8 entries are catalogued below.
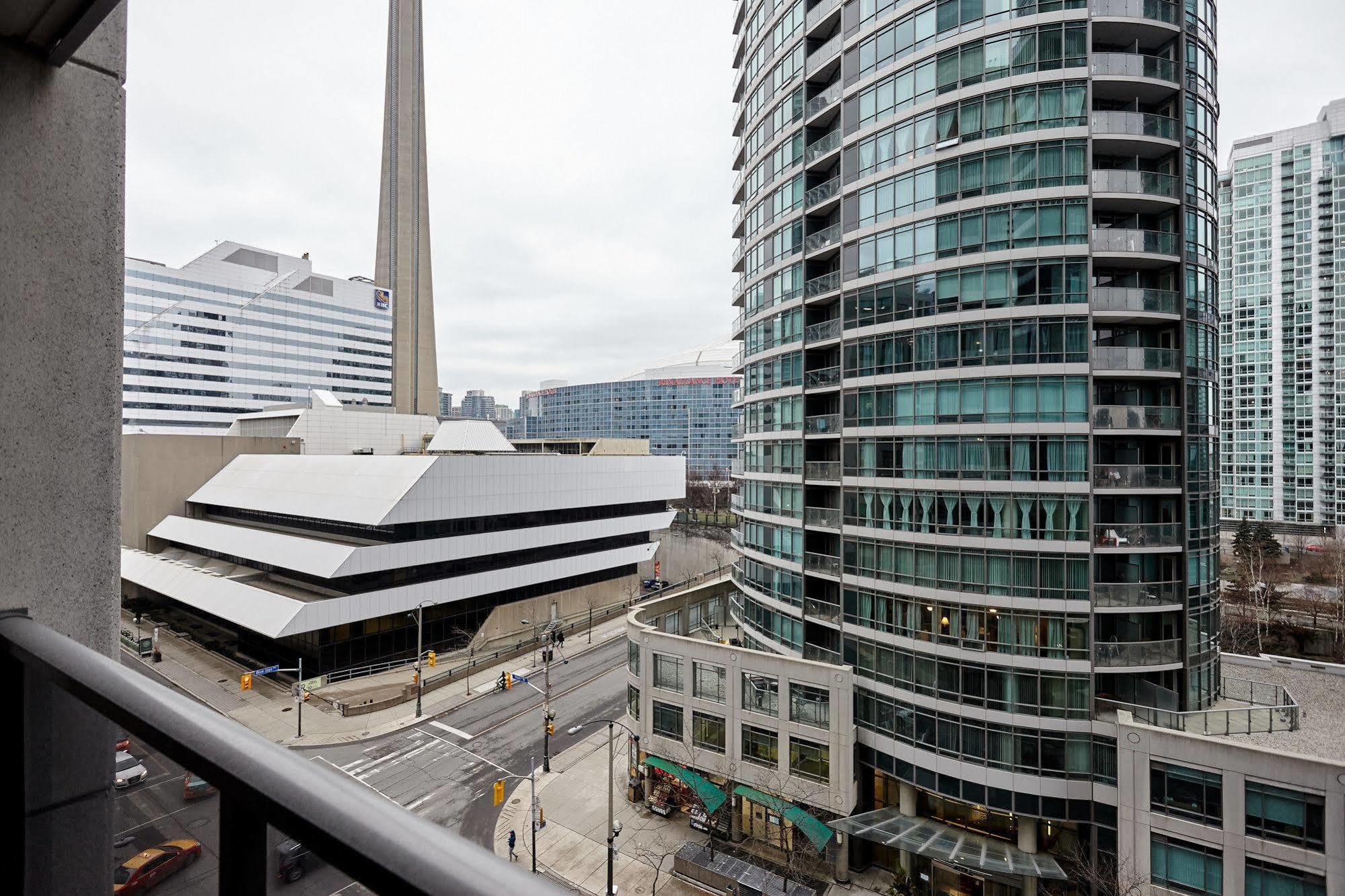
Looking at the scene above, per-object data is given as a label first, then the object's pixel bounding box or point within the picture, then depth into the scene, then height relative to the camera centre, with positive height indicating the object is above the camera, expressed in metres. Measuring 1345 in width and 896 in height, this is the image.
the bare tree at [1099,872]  19.69 -13.31
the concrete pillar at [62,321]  2.95 +0.61
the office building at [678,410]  176.38 +10.95
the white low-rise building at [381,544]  38.72 -6.36
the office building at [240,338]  90.38 +17.00
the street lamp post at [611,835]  21.94 -13.46
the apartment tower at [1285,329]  74.50 +14.25
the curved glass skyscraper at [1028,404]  22.42 +1.61
